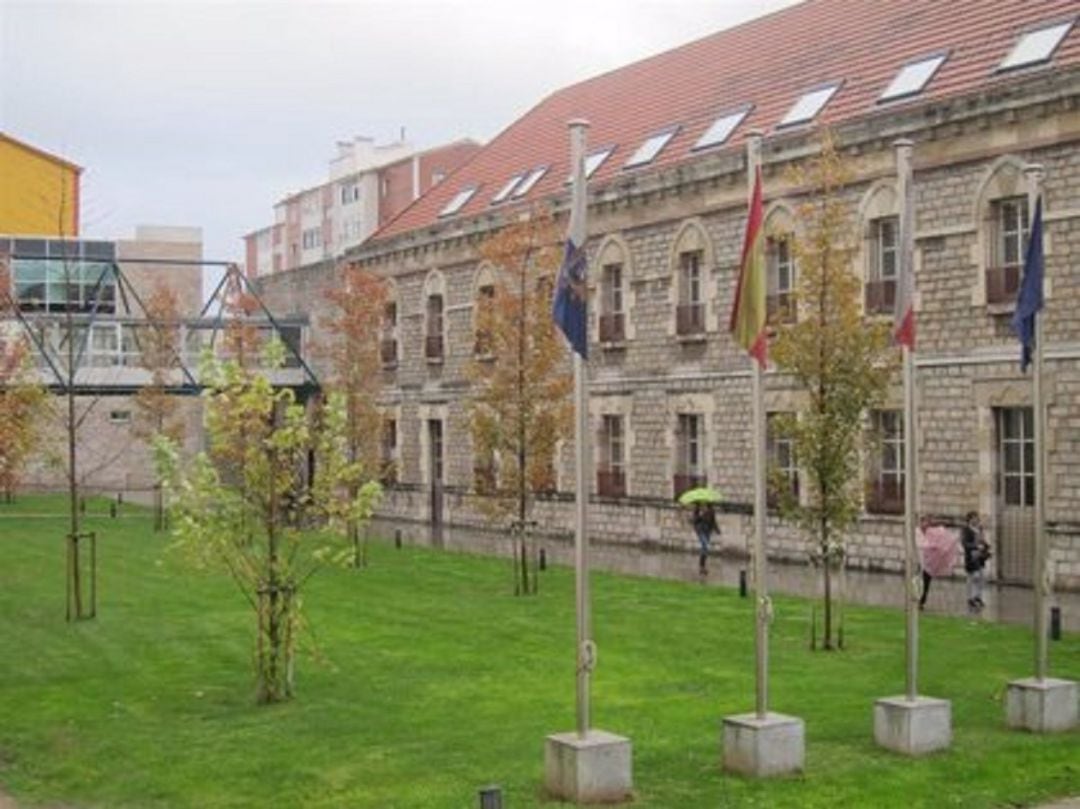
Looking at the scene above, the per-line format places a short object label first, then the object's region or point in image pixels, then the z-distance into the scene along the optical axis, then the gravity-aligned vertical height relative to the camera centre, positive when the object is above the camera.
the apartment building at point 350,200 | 86.94 +16.07
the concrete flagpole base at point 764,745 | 11.84 -2.33
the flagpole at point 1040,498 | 13.86 -0.47
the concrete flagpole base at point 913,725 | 12.73 -2.33
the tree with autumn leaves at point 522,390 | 26.45 +1.02
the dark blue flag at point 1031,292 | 14.33 +1.47
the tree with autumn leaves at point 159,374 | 42.72 +2.19
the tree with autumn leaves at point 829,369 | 18.98 +0.98
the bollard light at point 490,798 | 8.93 -2.05
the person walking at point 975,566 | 22.58 -1.75
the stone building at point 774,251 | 25.45 +4.06
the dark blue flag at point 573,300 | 11.66 +1.13
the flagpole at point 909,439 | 13.21 +0.08
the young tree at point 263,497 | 15.35 -0.50
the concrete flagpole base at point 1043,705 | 13.55 -2.31
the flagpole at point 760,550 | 11.89 -0.82
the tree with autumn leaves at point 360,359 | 34.25 +2.09
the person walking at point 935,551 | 24.33 -1.64
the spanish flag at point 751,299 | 12.38 +1.21
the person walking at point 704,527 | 29.53 -1.57
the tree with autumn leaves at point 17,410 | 17.94 +0.47
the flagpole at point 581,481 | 11.23 -0.25
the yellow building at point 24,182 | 66.06 +11.66
